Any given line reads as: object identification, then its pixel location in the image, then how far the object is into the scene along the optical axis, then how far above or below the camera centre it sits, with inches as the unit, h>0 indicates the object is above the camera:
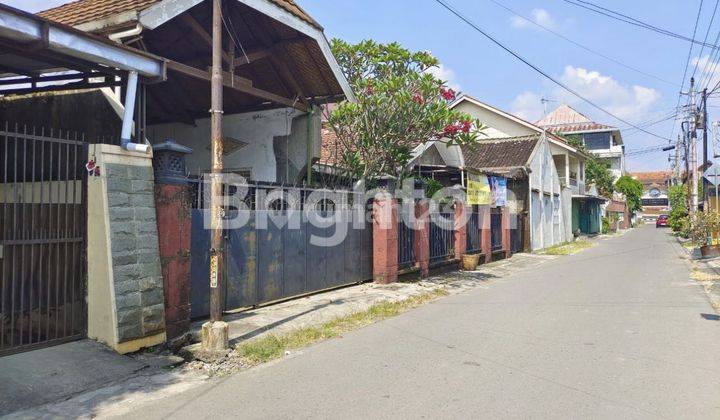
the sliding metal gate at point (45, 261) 214.8 -17.3
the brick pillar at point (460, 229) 620.1 -16.0
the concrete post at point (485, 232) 702.5 -22.0
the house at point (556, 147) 1201.4 +158.2
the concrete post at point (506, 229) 786.2 -20.6
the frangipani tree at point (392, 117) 469.7 +89.9
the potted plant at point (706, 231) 727.7 -26.7
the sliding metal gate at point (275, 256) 306.7 -27.1
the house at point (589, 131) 2155.5 +342.0
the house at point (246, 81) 326.6 +108.5
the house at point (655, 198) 3585.1 +105.7
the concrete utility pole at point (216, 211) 247.3 +3.5
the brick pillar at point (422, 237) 519.2 -20.7
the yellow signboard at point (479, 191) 672.4 +32.2
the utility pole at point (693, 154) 1005.5 +110.7
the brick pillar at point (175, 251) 259.6 -15.8
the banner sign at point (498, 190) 786.2 +37.9
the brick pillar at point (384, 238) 467.8 -18.9
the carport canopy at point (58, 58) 203.9 +75.7
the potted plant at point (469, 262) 621.9 -54.9
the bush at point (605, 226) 1736.0 -40.4
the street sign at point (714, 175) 689.6 +50.1
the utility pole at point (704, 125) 981.8 +165.8
